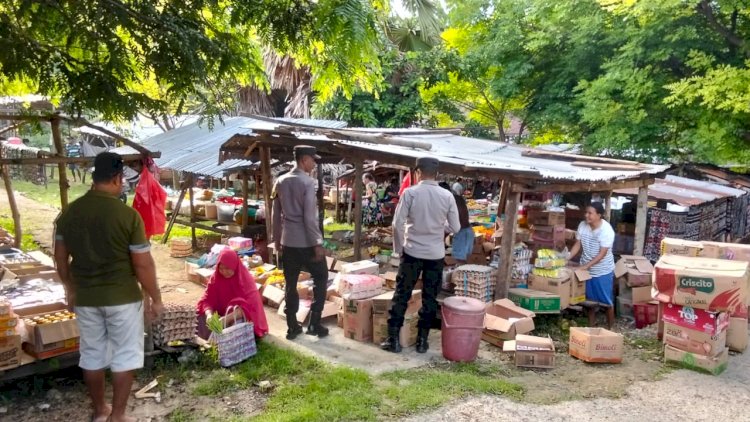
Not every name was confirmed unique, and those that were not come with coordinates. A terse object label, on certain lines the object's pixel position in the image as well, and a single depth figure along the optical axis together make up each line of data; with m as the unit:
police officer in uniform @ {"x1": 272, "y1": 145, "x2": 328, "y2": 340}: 5.74
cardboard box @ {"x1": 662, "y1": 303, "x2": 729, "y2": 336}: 5.68
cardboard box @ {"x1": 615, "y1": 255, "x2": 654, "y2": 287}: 7.83
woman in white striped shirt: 7.20
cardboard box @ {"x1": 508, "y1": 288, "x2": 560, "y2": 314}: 6.88
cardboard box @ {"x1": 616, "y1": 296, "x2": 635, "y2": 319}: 7.94
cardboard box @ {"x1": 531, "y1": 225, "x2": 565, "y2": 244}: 8.68
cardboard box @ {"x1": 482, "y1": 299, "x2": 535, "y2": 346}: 6.16
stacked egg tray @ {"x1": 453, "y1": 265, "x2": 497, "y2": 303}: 6.89
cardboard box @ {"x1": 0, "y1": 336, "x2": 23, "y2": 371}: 4.28
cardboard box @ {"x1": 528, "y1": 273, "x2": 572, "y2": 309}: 7.05
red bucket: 5.45
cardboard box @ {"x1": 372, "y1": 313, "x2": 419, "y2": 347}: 5.95
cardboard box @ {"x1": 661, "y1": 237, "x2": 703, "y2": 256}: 7.14
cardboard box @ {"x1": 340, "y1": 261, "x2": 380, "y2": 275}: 7.11
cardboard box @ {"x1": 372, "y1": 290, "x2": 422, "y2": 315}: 5.98
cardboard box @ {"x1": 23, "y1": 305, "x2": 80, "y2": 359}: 4.47
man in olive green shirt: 3.58
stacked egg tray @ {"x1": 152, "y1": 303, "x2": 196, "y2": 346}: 5.09
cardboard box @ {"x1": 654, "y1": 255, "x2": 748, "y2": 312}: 5.59
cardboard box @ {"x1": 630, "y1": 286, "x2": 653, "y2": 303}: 7.76
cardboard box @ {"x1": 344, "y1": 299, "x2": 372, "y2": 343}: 6.09
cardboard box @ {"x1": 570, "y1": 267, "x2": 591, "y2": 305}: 7.27
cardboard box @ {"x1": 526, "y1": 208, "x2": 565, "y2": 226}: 9.11
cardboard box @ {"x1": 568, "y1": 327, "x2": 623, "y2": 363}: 5.90
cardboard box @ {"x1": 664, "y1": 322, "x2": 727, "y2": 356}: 5.72
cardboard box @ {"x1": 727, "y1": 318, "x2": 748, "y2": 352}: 6.43
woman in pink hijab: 5.54
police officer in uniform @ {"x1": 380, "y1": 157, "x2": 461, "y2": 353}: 5.45
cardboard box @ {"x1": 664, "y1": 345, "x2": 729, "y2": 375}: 5.76
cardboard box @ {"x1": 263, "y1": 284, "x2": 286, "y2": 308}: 7.41
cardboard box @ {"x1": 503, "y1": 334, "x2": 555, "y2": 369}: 5.71
